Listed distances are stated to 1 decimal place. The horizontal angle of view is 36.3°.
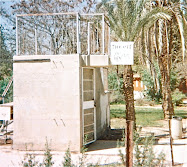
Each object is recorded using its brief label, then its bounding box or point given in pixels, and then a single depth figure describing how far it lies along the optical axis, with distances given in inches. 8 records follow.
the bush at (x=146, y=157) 182.7
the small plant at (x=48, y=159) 177.6
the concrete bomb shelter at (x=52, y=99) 332.2
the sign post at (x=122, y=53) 294.4
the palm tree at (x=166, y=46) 519.2
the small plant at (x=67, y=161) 176.6
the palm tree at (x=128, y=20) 383.5
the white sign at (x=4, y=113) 361.0
